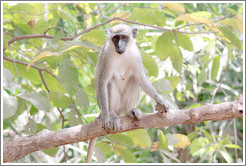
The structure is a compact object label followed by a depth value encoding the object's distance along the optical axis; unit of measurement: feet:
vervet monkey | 17.78
